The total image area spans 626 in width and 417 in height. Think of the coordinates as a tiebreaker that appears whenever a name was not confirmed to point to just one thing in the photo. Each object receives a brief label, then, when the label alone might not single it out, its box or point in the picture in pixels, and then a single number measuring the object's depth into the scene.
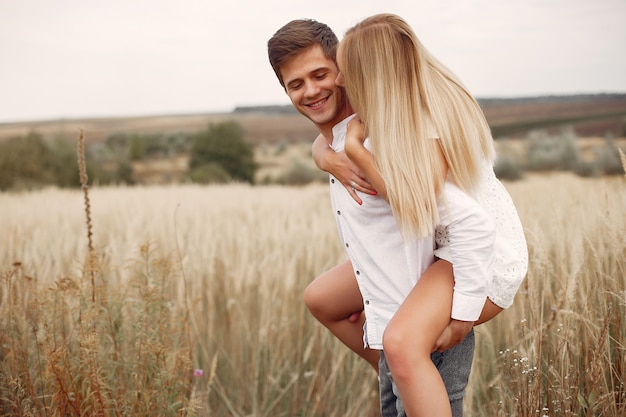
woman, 1.86
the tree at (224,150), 21.66
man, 2.12
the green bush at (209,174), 18.28
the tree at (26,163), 13.89
